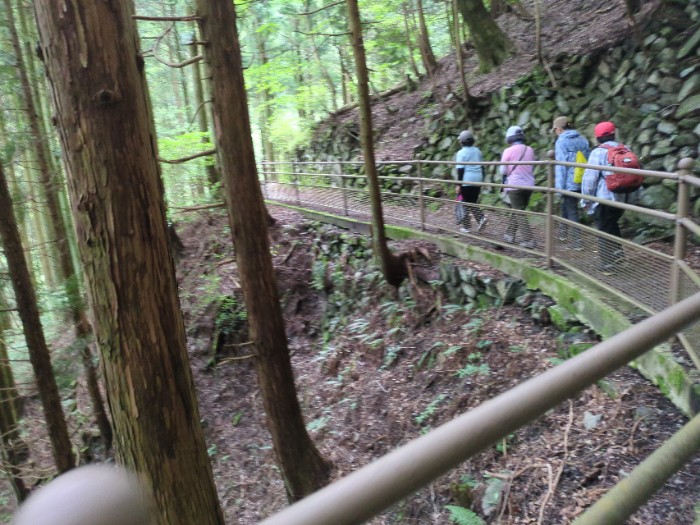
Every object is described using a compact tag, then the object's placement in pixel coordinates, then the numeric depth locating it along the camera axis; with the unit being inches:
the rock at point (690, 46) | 317.4
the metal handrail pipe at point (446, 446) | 32.1
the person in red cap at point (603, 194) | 210.2
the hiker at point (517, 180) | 279.9
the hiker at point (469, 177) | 324.8
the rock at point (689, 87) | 306.5
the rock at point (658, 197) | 288.7
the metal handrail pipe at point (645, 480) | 45.7
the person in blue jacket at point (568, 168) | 264.4
